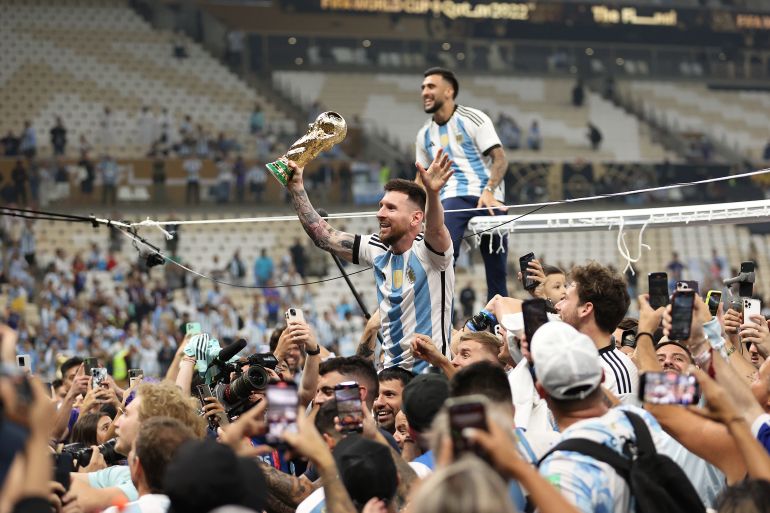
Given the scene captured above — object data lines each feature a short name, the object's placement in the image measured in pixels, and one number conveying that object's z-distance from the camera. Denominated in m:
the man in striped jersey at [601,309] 5.68
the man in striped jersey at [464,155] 9.52
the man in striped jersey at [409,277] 7.09
